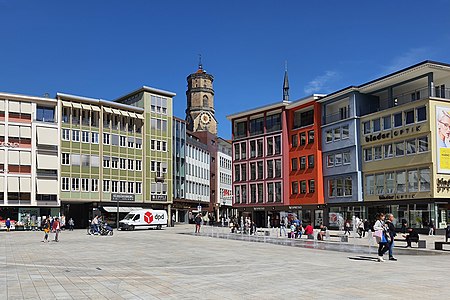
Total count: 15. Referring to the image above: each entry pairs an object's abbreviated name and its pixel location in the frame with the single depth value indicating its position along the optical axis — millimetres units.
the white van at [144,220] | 62906
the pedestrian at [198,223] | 52906
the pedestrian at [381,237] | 21747
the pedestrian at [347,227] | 47444
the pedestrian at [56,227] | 37588
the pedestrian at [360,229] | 45531
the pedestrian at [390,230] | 21969
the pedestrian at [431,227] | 49562
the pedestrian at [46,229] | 37031
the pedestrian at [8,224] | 62156
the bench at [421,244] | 30938
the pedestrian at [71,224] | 66812
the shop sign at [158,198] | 78475
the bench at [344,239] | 37400
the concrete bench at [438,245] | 29617
